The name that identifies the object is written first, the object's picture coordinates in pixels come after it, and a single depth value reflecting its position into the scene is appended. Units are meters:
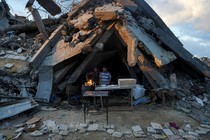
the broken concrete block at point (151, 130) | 4.31
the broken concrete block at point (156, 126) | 4.43
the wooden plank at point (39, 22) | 6.67
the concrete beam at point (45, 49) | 5.79
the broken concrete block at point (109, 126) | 4.34
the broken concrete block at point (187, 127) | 4.51
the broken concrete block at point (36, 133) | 4.13
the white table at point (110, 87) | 5.00
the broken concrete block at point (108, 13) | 5.01
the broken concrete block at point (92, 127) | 4.29
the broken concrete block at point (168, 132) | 4.28
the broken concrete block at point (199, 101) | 5.61
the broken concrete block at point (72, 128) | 4.28
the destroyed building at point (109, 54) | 5.28
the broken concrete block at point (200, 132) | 4.43
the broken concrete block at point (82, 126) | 4.34
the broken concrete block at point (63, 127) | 4.32
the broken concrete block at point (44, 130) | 4.22
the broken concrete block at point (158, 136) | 4.16
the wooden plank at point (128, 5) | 5.96
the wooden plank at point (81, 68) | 5.65
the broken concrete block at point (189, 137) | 4.17
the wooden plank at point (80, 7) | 6.42
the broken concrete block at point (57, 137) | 4.04
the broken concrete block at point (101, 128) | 4.27
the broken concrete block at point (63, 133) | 4.16
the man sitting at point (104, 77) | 5.62
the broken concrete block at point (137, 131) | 4.16
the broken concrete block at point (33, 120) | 4.49
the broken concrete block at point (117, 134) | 4.12
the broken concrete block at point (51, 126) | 4.28
